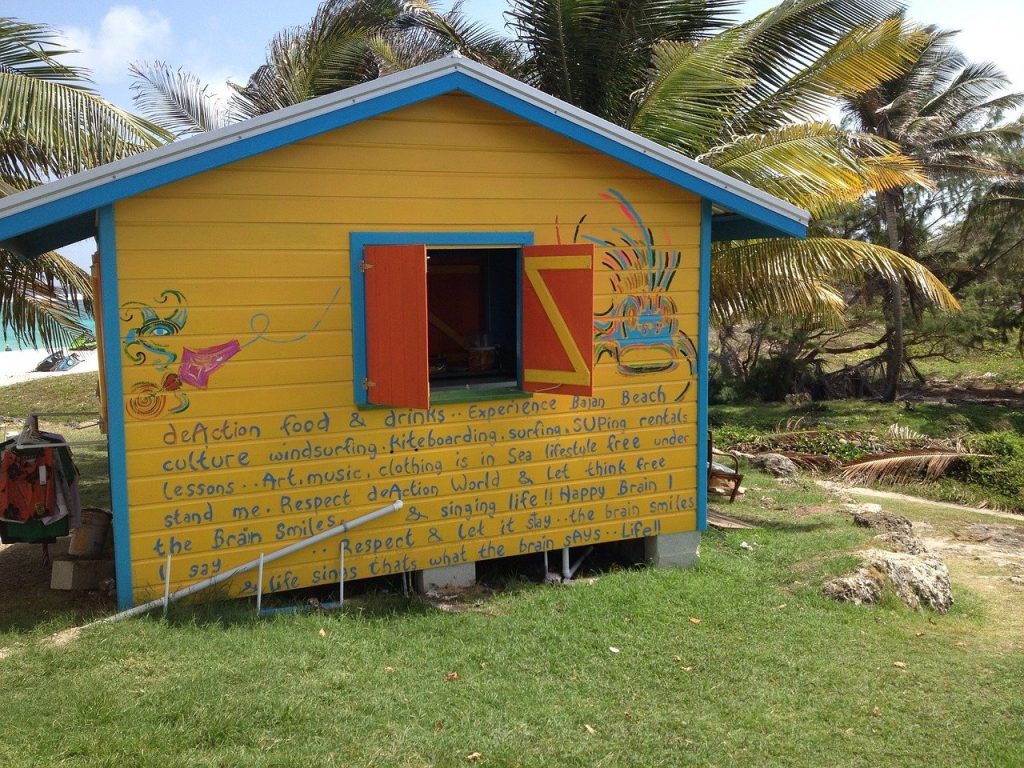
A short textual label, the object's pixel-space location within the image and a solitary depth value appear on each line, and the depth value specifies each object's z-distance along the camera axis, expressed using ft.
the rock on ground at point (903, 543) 27.67
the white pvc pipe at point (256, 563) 19.76
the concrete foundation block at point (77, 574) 21.99
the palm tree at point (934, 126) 77.41
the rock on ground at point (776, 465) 44.62
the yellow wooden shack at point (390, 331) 19.89
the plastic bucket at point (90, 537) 23.35
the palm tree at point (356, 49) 44.39
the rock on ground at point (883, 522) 31.81
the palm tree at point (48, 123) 27.58
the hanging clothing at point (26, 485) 21.44
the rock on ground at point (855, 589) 23.30
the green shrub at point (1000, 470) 43.91
